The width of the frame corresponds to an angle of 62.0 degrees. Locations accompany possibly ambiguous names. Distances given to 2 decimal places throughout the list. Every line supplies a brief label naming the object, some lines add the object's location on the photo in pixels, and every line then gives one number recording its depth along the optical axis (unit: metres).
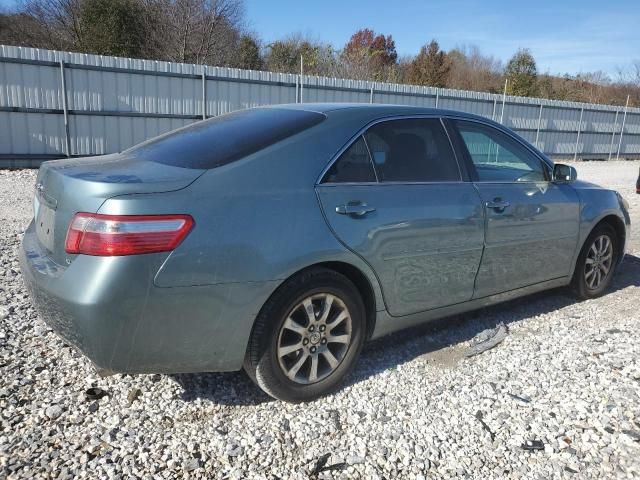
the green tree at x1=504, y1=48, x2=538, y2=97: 30.71
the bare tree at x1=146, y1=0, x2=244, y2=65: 21.17
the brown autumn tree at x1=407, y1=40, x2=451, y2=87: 30.61
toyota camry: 2.32
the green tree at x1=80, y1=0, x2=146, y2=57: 20.16
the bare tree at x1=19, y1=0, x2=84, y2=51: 22.55
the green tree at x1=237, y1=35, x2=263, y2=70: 24.11
